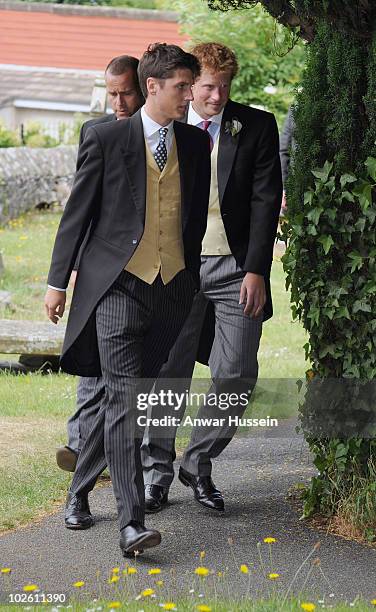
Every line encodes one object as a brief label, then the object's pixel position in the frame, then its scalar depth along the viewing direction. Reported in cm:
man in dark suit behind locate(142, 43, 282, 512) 1187
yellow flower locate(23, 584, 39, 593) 934
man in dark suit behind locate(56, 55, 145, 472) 1219
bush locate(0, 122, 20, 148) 4225
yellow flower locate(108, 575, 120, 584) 956
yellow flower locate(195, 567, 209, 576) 952
